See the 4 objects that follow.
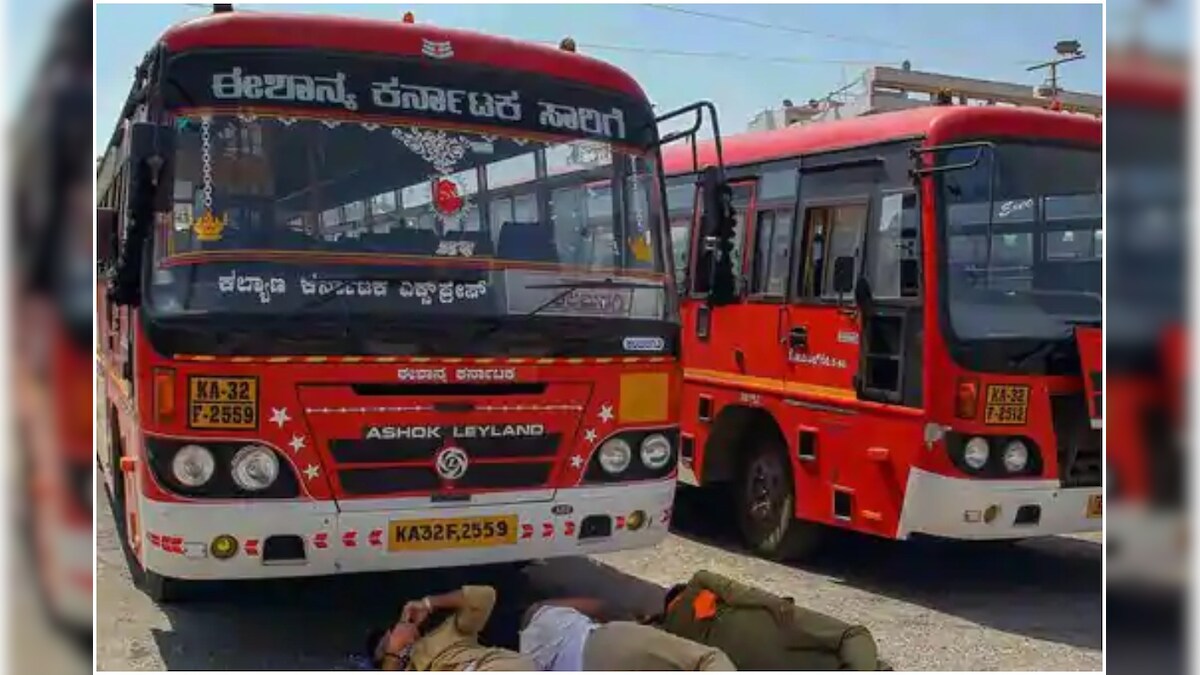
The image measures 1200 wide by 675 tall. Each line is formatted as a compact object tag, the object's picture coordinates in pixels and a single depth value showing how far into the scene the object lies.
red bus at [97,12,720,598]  4.60
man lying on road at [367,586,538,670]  4.45
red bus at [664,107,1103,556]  6.02
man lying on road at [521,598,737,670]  4.29
